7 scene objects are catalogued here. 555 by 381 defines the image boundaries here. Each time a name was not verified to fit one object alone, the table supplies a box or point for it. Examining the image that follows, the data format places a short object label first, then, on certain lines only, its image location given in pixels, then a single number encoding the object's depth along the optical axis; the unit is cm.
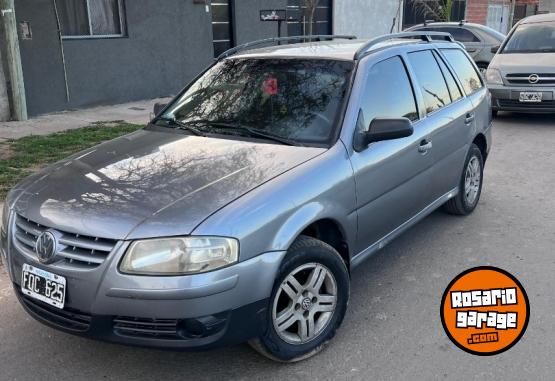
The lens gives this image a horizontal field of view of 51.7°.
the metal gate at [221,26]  1367
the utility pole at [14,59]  891
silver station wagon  268
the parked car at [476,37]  1287
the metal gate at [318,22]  1640
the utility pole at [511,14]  2245
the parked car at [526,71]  973
